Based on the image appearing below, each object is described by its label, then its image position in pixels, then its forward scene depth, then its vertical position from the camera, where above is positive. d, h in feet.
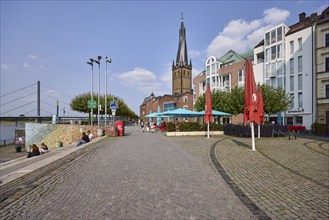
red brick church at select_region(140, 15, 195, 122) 305.32 +64.71
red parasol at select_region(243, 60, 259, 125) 33.45 +2.85
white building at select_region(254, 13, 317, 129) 100.22 +27.64
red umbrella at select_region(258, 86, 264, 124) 43.68 +1.52
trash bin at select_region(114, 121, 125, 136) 68.90 -3.81
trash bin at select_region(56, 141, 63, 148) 68.48 -9.77
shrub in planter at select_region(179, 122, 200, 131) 65.16 -3.54
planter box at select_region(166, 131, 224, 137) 63.87 -5.78
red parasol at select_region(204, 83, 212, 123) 56.95 +1.82
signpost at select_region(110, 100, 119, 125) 64.18 +2.84
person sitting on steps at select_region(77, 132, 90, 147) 50.79 -6.05
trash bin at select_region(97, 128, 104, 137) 65.26 -5.47
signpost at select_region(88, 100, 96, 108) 65.50 +3.51
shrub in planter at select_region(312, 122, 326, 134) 71.97 -4.63
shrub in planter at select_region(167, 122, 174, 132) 65.89 -3.90
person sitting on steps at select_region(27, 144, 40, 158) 42.73 -7.85
